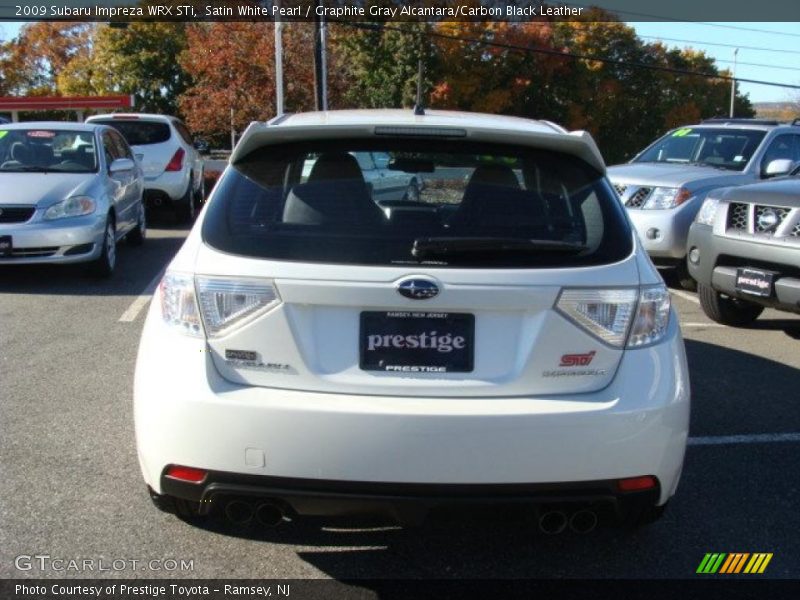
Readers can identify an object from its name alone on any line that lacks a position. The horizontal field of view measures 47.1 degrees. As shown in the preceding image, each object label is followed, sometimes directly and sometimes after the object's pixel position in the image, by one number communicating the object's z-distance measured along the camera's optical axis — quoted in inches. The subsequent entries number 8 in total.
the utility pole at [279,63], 1076.5
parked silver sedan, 345.7
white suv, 574.2
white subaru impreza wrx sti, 114.8
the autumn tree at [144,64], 1905.8
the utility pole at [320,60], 1006.0
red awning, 1393.9
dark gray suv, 266.4
